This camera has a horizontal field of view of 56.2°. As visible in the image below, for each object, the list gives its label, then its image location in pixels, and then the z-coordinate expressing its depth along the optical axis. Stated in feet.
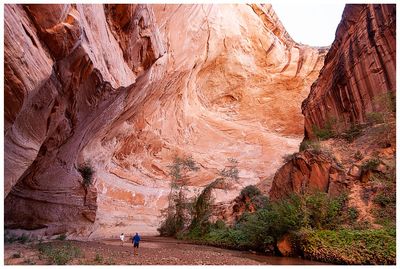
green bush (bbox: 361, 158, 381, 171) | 48.65
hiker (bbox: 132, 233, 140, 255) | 45.48
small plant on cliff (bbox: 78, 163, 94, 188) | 67.15
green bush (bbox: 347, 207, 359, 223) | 44.09
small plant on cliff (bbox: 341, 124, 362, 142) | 63.05
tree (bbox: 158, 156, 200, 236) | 81.61
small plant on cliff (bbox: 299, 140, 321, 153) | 56.65
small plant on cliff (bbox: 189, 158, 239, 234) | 71.40
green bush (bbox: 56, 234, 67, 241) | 54.02
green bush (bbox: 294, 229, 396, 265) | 35.83
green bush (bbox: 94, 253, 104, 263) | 30.90
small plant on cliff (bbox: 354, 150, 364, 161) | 52.80
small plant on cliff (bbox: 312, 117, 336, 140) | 69.36
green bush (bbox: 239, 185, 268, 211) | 66.91
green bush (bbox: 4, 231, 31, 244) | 45.37
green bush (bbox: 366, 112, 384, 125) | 59.54
